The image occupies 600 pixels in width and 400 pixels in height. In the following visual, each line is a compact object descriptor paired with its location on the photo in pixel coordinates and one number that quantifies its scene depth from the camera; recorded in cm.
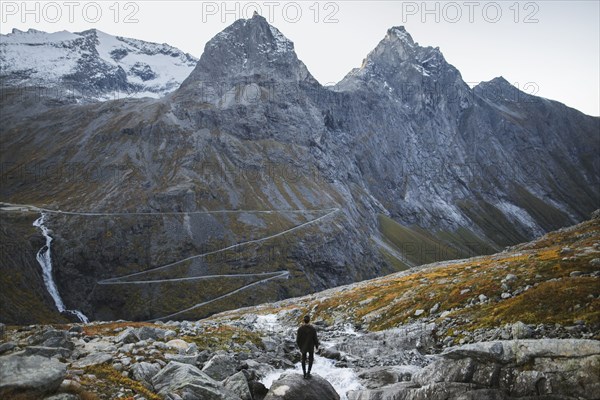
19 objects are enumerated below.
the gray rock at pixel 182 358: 1997
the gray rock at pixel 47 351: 1575
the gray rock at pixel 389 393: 1744
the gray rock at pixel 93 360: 1617
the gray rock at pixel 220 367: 1932
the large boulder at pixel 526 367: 1403
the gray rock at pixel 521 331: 2077
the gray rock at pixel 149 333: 2426
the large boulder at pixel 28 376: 1082
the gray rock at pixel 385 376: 2088
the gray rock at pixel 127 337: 2189
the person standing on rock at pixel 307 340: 1859
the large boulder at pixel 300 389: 1658
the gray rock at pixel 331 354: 2730
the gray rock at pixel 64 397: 1122
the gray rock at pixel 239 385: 1678
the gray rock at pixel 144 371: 1639
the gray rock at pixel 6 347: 1579
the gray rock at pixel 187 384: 1495
